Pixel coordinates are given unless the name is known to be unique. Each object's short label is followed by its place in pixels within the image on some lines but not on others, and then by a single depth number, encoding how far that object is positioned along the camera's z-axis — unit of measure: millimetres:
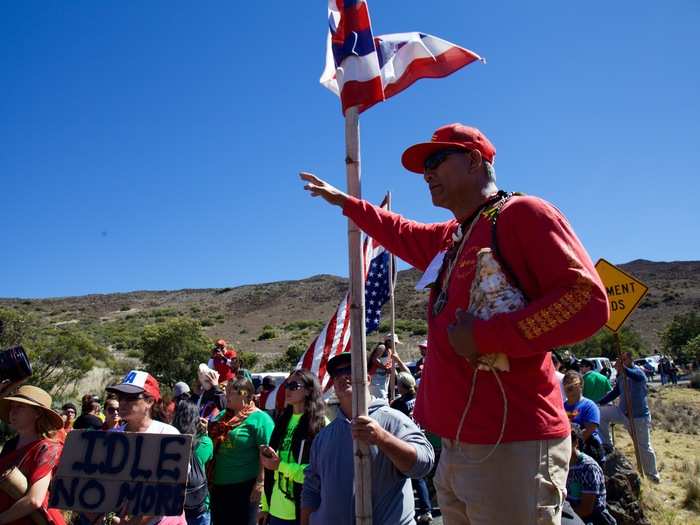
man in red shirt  2000
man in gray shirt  3186
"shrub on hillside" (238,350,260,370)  35750
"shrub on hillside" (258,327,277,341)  53019
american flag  8242
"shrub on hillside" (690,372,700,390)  29078
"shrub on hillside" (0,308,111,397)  22547
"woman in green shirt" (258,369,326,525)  5020
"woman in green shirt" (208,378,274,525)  5661
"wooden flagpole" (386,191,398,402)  6891
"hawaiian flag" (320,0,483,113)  3238
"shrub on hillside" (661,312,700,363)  44094
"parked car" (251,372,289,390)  18620
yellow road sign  8828
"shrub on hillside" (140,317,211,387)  30969
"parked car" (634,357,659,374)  36850
